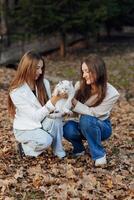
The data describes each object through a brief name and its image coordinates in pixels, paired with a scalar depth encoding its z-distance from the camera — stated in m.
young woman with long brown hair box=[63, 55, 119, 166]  5.89
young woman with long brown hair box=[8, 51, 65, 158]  5.96
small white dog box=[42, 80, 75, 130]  5.77
